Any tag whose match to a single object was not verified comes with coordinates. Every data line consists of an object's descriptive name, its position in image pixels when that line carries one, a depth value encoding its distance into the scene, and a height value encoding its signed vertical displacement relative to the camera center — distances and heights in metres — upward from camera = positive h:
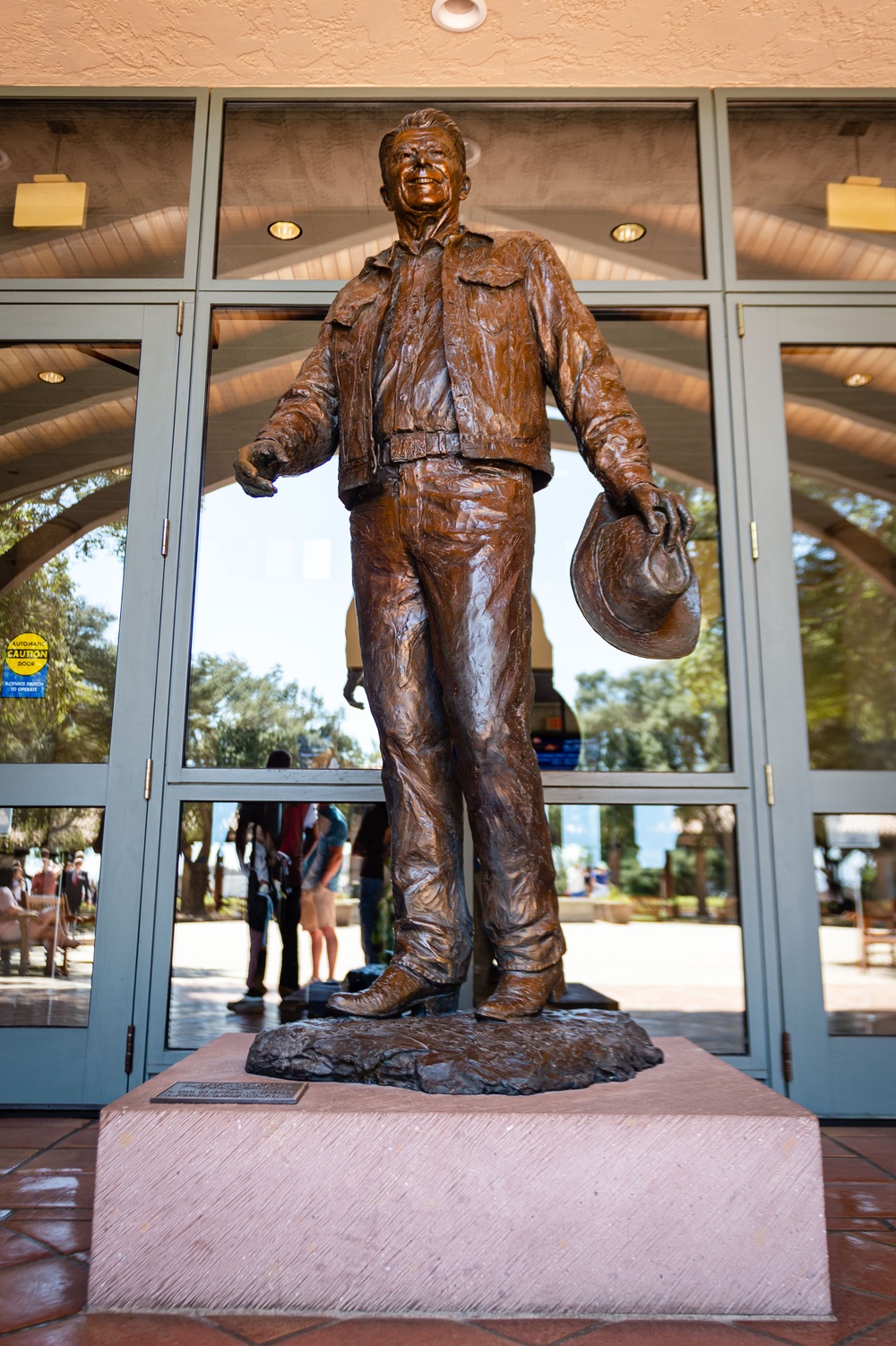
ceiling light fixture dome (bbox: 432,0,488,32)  3.78 +3.13
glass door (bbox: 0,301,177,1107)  3.47 +0.78
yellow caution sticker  3.81 +0.84
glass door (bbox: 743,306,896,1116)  3.48 +0.80
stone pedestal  1.78 -0.54
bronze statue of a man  2.45 +0.90
